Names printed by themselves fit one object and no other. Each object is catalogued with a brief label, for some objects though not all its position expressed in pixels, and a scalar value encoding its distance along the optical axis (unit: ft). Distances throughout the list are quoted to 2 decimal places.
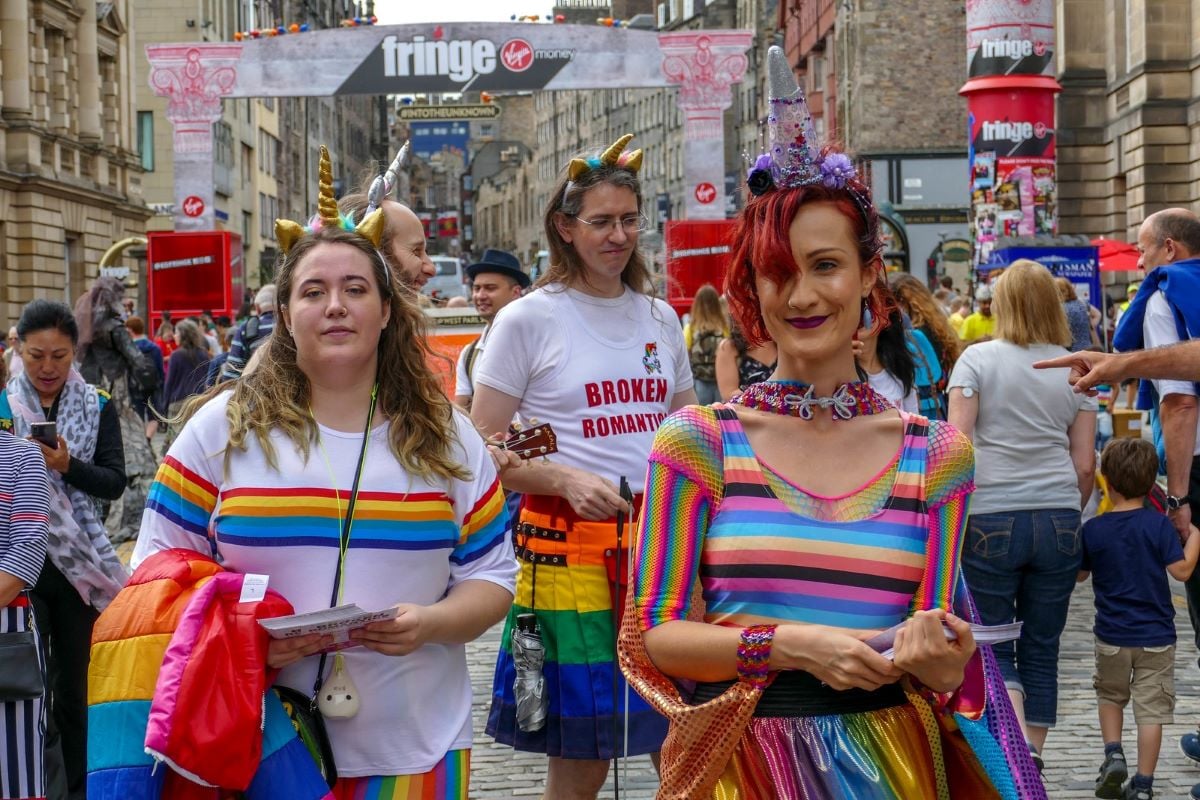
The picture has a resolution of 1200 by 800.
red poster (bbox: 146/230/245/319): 88.84
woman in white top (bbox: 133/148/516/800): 10.65
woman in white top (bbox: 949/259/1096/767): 21.72
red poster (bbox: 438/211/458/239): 362.12
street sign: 107.24
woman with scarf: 19.20
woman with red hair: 8.86
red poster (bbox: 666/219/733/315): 82.38
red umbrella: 85.25
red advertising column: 76.23
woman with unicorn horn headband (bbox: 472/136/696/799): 15.84
